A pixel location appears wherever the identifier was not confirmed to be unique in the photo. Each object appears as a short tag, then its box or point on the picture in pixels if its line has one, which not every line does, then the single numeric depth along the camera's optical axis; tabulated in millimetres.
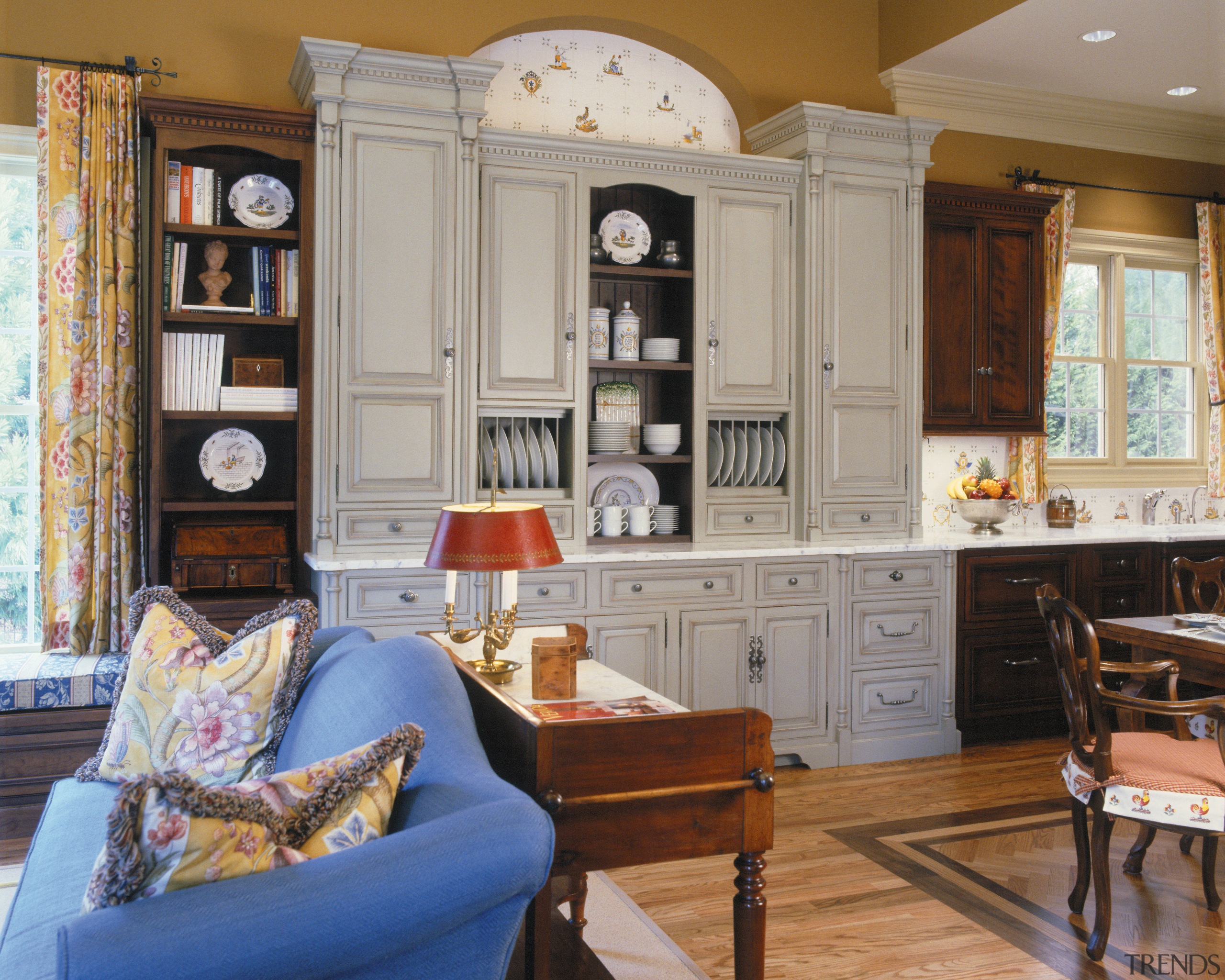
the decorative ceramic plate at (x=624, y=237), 4301
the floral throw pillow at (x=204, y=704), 2328
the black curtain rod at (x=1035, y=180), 5312
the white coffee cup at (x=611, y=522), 4305
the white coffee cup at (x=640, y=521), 4340
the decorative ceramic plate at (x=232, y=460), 3838
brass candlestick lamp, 2211
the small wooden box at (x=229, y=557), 3709
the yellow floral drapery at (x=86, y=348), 3650
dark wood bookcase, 3648
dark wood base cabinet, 4547
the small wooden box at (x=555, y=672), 2133
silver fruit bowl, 4852
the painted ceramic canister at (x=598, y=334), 4254
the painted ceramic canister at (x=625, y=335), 4289
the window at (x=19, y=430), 3928
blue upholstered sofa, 1182
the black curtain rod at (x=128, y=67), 3701
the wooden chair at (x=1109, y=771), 2584
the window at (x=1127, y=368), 5641
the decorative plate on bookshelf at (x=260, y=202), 3805
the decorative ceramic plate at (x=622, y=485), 4438
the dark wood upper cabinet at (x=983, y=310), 4859
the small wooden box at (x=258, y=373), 3830
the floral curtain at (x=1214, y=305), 5762
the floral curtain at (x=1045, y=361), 5273
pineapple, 4879
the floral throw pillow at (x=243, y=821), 1230
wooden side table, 1849
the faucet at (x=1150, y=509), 5707
